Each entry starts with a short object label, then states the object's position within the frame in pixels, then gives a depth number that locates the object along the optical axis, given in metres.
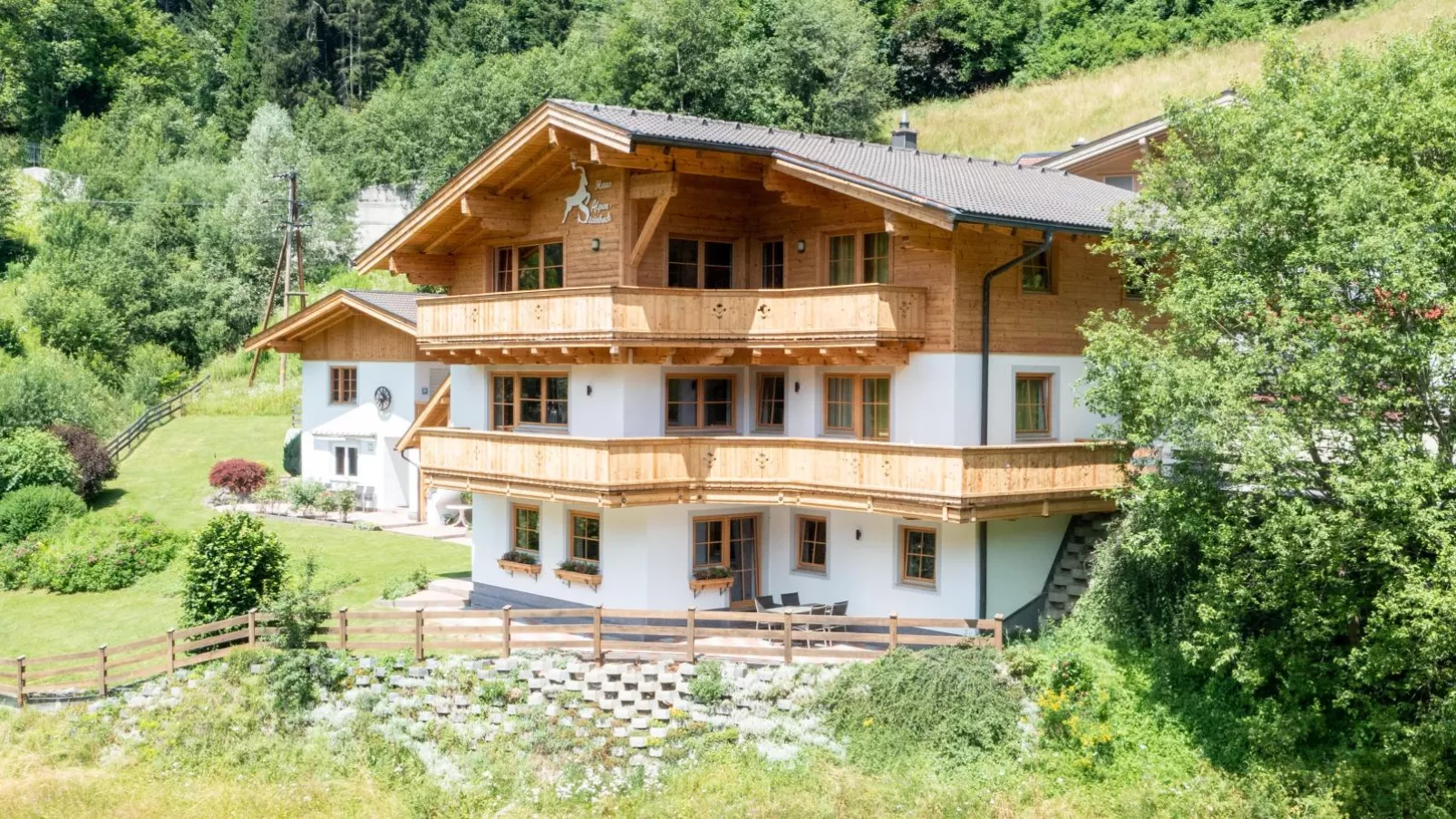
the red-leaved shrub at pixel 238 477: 37.69
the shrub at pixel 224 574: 24.44
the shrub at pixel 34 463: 34.81
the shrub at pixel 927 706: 18.70
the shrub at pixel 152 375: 50.34
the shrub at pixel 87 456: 36.84
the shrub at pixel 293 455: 39.97
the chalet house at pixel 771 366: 21.73
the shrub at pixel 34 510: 32.81
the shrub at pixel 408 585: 27.16
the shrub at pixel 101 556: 30.02
